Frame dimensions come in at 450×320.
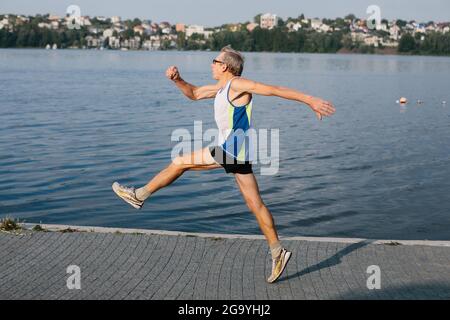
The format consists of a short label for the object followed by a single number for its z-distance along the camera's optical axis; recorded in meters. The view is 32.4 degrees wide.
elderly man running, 6.50
